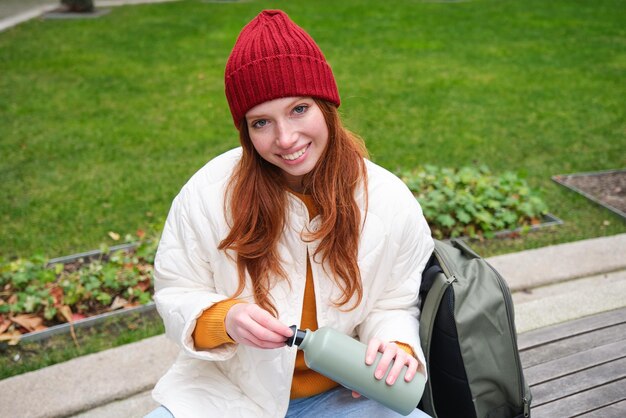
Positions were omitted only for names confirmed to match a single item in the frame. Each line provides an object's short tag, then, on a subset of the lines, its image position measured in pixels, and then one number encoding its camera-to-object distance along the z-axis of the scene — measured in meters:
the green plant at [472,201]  3.83
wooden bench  1.97
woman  1.68
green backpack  1.68
